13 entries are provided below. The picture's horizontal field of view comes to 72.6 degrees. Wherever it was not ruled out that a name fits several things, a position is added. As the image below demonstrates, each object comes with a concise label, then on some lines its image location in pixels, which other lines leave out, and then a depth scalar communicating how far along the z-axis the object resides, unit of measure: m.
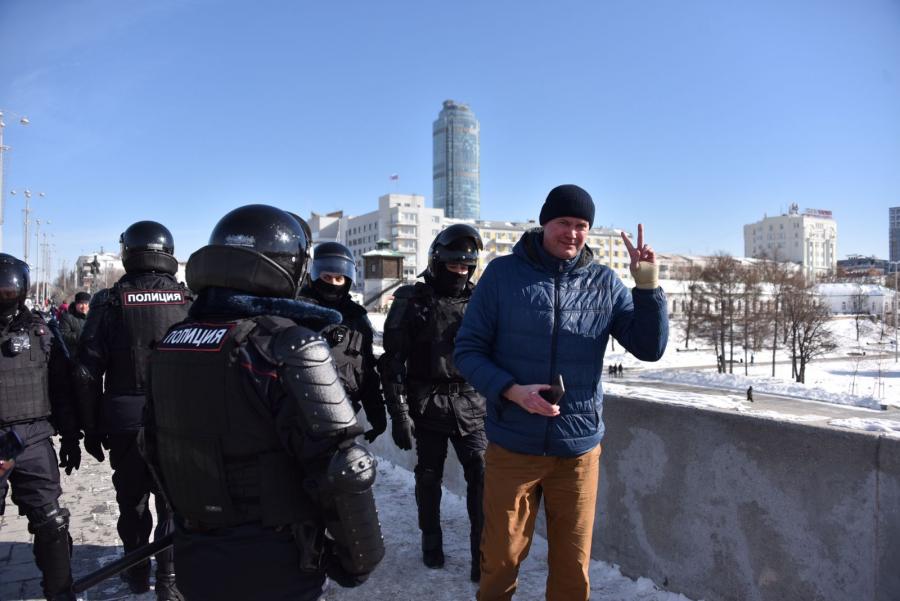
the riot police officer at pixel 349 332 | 4.45
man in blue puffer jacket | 2.84
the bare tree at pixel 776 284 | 51.22
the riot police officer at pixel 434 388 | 4.25
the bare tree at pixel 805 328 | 48.34
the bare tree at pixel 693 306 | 53.33
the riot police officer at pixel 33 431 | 3.57
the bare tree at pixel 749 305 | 50.75
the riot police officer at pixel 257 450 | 1.88
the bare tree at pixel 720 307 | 51.06
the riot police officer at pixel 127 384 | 3.89
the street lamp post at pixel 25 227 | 39.66
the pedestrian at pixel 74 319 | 9.88
